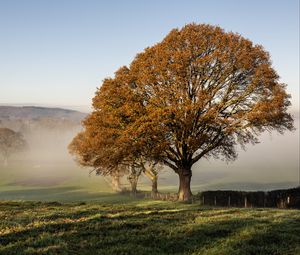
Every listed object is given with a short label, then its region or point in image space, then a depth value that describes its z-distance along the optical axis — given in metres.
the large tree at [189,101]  39.78
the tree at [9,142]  148.88
